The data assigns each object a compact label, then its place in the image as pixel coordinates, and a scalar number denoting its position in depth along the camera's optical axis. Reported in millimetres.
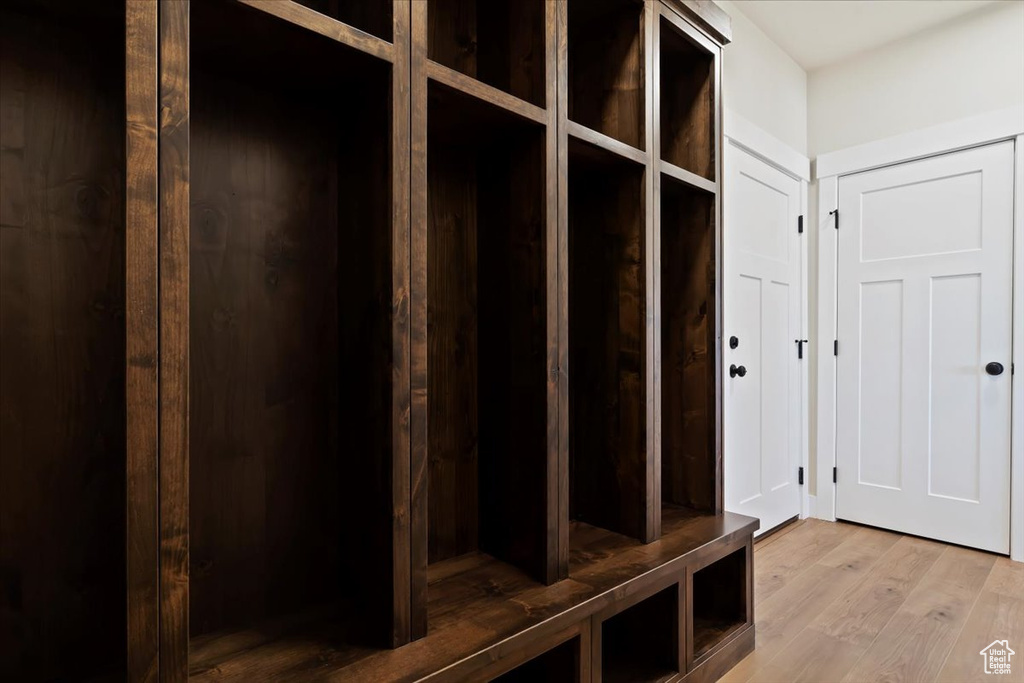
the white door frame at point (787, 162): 2764
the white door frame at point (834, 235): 2789
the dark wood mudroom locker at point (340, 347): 957
